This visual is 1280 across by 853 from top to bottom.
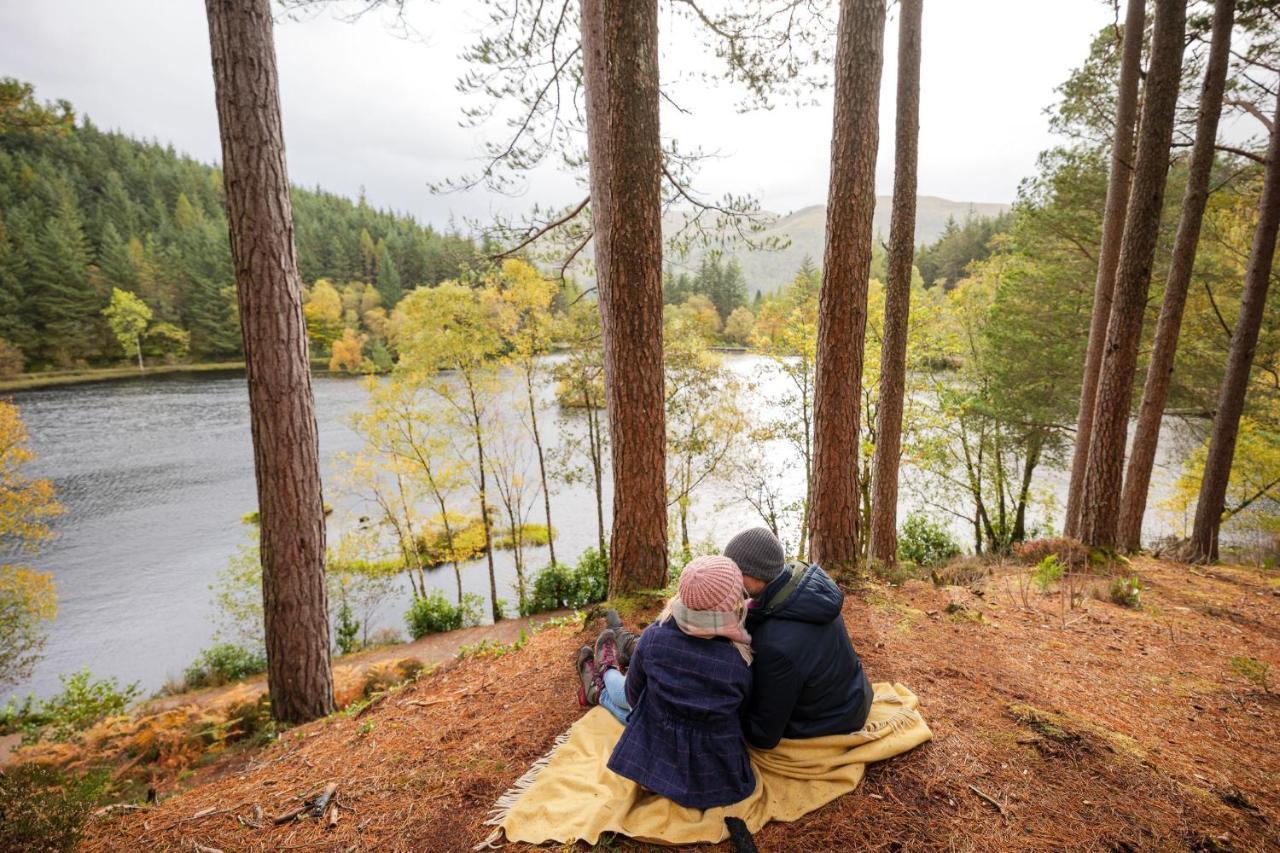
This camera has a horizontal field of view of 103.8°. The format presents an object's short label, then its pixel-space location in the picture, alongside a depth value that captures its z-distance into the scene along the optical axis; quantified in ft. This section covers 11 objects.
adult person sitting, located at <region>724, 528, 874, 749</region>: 7.42
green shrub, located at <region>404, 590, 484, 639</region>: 51.52
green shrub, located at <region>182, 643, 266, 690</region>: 44.21
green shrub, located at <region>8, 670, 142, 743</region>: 23.12
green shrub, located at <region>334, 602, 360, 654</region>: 50.67
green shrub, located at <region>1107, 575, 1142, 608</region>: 15.98
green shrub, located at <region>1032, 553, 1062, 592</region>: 17.38
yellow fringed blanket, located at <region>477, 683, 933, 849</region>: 7.11
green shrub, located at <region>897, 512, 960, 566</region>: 51.03
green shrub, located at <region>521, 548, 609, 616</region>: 53.52
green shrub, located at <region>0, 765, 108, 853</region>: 7.39
